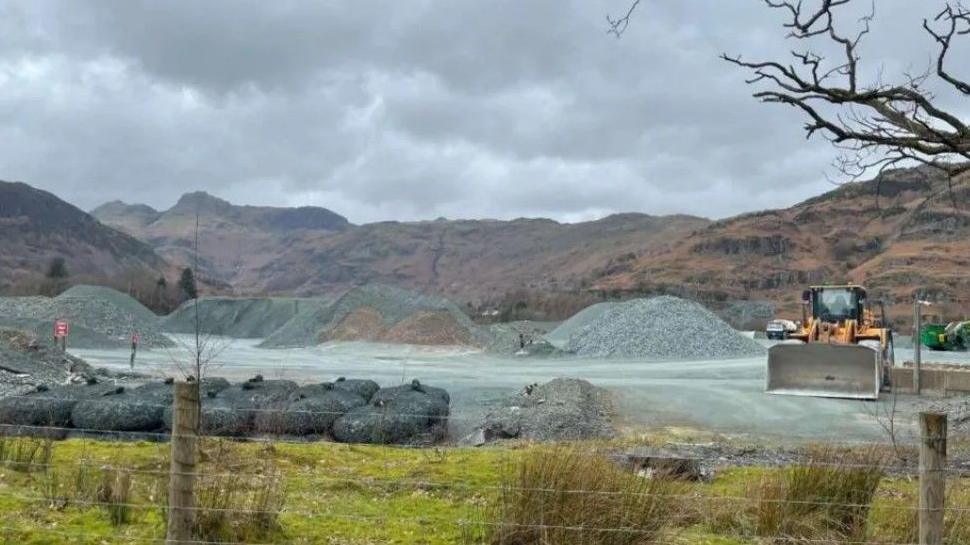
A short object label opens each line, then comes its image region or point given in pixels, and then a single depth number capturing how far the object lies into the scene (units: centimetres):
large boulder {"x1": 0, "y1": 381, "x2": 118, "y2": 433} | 1584
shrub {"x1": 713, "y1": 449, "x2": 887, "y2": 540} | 647
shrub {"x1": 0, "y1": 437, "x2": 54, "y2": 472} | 820
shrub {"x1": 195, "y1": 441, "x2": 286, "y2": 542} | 593
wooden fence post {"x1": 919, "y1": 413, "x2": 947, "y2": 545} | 488
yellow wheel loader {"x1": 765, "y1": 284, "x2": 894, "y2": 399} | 2073
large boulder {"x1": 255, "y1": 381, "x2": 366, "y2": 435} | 1567
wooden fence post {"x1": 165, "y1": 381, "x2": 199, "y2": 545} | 496
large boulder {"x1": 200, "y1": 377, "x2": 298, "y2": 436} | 1541
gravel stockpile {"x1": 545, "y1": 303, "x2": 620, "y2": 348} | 5909
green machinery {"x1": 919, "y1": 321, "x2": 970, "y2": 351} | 4734
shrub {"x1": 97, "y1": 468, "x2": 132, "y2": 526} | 661
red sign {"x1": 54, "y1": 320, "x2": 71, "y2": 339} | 3111
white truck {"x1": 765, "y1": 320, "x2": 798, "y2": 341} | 5866
